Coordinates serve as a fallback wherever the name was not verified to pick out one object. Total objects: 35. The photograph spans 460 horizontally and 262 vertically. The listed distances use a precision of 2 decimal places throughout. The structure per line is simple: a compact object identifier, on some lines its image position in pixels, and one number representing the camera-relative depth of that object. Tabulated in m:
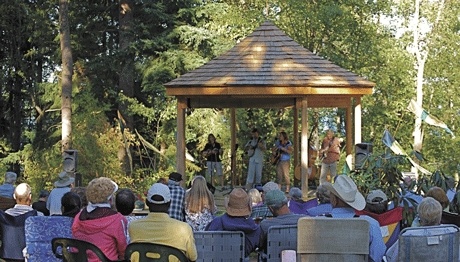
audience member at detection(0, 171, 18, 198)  12.53
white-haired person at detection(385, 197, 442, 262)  6.50
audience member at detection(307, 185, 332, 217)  8.97
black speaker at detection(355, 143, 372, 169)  15.37
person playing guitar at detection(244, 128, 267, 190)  19.62
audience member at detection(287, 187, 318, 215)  10.19
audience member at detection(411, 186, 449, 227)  8.10
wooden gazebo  16.94
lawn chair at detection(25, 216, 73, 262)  7.62
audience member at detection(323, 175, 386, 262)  7.01
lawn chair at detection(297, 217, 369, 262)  6.75
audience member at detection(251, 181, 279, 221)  9.48
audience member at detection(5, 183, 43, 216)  8.80
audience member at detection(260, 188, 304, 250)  7.85
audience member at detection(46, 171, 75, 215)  10.70
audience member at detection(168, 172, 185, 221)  10.03
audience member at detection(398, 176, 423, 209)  8.68
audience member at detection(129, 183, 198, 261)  6.40
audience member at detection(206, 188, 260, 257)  7.76
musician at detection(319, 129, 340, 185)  18.56
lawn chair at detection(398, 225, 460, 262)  6.38
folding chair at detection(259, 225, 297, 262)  7.59
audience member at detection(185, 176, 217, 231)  9.52
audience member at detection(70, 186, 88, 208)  8.21
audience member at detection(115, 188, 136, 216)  7.62
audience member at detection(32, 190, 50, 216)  10.37
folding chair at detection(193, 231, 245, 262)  7.48
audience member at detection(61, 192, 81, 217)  7.74
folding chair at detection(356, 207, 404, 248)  7.90
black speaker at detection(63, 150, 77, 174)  15.69
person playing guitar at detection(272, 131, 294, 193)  19.02
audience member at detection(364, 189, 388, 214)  7.93
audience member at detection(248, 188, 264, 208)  10.40
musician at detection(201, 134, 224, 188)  19.78
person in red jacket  6.71
